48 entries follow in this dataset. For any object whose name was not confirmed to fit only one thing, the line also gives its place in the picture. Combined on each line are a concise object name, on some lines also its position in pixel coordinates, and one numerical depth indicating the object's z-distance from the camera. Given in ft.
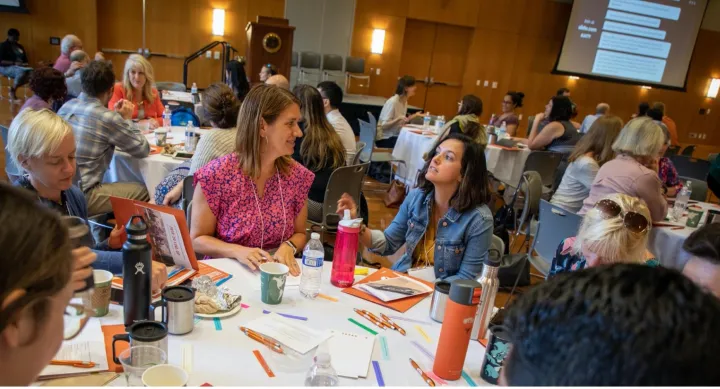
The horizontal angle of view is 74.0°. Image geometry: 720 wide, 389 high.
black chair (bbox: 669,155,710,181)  20.22
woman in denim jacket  7.13
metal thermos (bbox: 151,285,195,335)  4.34
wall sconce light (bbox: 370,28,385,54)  36.04
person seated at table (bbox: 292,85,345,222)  11.63
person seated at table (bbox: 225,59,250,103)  17.65
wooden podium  24.86
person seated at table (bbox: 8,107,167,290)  6.48
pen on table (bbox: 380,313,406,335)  4.96
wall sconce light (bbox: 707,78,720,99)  42.86
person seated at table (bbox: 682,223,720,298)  5.87
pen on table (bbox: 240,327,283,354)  4.33
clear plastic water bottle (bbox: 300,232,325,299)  5.51
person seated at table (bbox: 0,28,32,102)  27.88
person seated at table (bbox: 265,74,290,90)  16.35
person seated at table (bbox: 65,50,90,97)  18.17
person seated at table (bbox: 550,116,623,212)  13.07
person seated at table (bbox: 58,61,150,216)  10.83
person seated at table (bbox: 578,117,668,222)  10.77
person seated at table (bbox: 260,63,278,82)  20.29
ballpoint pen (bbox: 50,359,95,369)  3.79
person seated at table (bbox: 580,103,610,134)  27.22
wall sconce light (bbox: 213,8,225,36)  33.88
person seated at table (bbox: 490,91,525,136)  23.79
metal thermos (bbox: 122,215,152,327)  4.12
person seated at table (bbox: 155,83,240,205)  9.69
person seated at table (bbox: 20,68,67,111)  12.32
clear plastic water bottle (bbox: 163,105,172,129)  15.38
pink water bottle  5.65
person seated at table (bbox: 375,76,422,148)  22.97
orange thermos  4.16
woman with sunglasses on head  6.45
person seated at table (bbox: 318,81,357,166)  15.37
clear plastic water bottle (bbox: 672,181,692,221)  12.00
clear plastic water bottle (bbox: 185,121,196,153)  12.30
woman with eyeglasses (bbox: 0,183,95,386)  2.13
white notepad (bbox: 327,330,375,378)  4.20
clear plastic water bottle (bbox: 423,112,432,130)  23.35
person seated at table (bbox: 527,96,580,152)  18.28
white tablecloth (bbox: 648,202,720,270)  10.64
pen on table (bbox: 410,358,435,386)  4.19
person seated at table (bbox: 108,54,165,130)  15.78
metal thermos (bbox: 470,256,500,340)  4.78
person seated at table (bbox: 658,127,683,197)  13.94
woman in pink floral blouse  6.86
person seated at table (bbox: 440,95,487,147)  15.46
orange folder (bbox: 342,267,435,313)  5.50
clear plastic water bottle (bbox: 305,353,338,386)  3.91
